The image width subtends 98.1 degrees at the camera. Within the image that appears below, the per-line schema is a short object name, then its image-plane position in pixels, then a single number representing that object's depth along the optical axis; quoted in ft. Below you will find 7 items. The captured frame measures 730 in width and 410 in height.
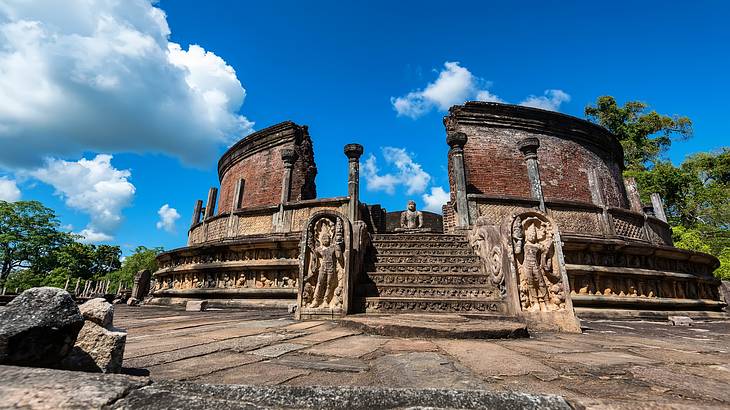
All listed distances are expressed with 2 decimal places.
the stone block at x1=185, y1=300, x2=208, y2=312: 22.96
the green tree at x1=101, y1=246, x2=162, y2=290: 104.68
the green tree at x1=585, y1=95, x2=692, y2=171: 79.05
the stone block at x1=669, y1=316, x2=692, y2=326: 19.44
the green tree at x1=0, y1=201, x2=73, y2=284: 95.66
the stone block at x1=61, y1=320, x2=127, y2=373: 4.61
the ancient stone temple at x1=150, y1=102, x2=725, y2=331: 15.72
